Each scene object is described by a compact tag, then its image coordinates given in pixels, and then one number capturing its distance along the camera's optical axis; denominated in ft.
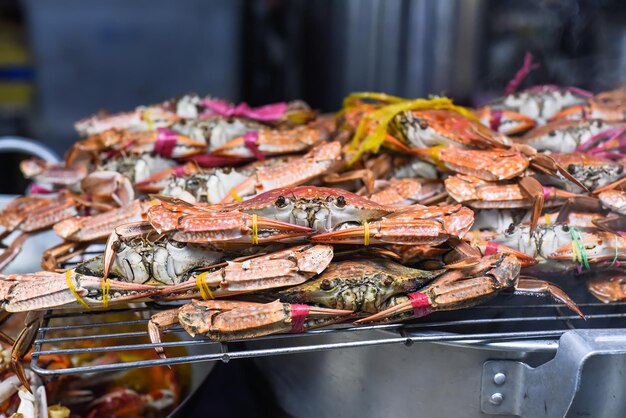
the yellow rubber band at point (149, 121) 3.19
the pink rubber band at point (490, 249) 2.37
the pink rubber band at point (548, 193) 2.51
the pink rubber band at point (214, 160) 2.97
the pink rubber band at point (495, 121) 3.01
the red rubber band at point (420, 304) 2.13
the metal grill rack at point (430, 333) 2.03
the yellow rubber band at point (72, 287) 2.21
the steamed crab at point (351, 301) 2.09
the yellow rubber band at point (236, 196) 2.64
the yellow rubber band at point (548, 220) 2.51
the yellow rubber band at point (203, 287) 2.18
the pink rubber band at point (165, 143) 2.96
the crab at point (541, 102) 3.14
